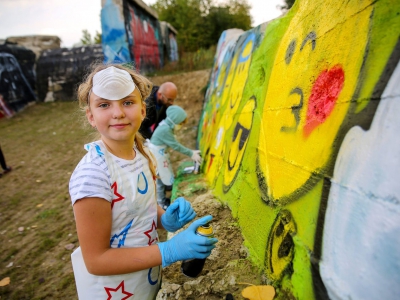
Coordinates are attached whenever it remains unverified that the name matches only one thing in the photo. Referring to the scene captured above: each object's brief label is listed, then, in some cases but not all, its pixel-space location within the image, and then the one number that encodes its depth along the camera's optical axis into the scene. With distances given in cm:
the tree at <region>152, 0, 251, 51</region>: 2319
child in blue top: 383
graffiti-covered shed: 955
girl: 111
